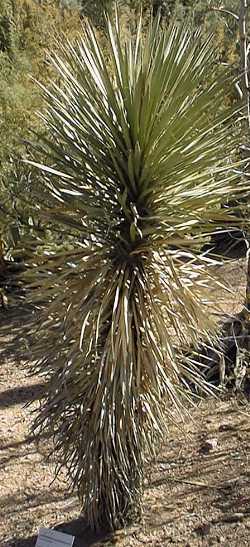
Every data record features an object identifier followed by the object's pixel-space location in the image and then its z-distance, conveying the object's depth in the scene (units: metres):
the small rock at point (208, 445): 4.66
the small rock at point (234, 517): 3.78
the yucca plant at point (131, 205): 2.90
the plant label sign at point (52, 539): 3.32
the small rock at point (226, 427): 4.96
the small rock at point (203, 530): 3.70
